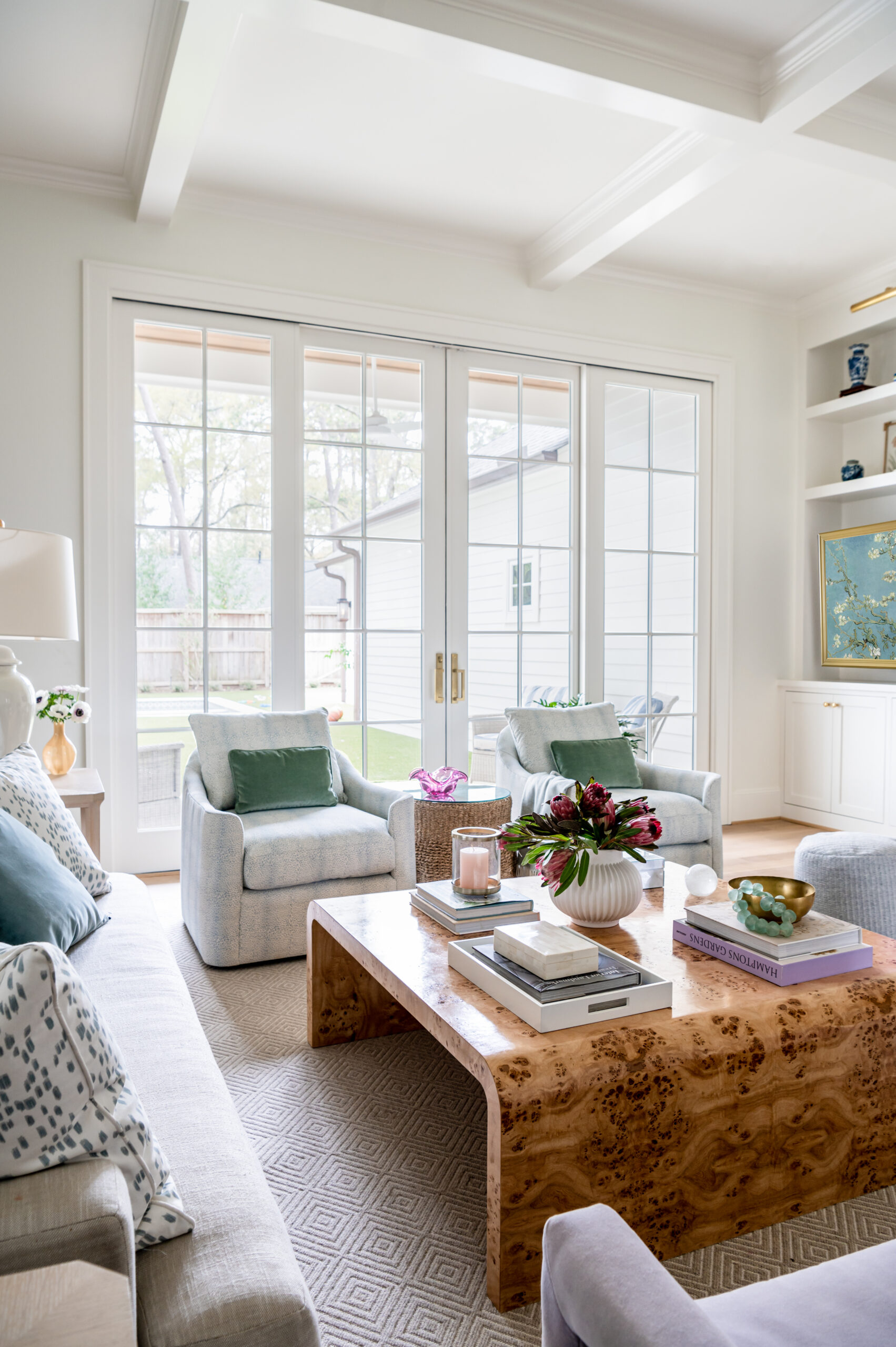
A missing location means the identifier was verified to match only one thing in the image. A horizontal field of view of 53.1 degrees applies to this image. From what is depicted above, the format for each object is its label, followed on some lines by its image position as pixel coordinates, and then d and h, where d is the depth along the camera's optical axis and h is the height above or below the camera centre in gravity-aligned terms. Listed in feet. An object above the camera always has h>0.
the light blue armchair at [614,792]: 11.32 -1.81
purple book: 5.49 -2.00
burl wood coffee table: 4.52 -2.48
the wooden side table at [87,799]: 9.35 -1.60
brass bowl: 5.93 -1.68
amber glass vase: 10.53 -1.27
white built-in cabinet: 15.20 -1.95
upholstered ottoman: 7.60 -2.00
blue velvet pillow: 5.21 -1.54
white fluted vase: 6.35 -1.75
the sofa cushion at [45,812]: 6.27 -1.21
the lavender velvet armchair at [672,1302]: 2.51 -2.00
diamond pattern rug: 4.58 -3.36
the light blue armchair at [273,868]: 9.14 -2.34
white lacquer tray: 4.90 -2.01
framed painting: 15.79 +0.91
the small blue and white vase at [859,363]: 16.53 +5.23
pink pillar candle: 6.85 -1.69
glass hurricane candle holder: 6.84 -1.66
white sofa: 2.64 -2.09
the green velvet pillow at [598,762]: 12.16 -1.59
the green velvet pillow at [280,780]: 10.52 -1.60
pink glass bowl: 11.42 -1.75
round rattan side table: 11.37 -2.23
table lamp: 8.20 +0.40
